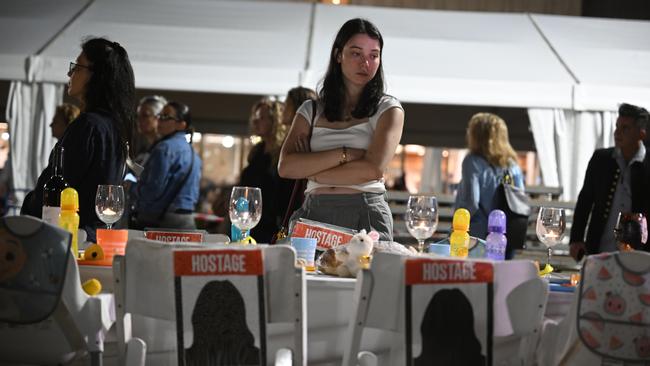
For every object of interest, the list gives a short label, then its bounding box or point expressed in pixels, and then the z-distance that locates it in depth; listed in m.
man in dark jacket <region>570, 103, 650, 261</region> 4.89
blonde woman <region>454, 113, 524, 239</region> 5.85
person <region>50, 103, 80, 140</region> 5.97
